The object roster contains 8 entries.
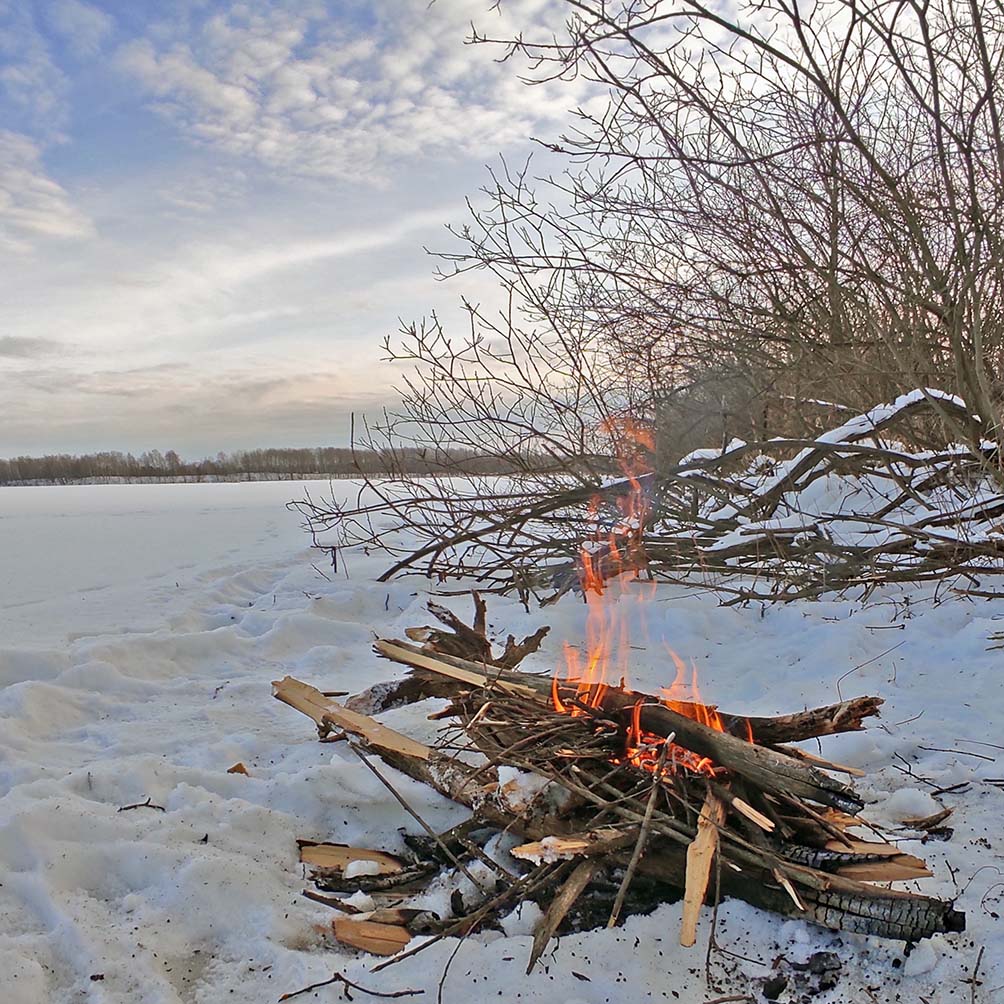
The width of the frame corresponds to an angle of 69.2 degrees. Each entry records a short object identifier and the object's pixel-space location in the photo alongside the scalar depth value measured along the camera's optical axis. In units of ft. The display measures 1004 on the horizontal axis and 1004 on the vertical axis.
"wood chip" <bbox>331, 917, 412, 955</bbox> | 7.65
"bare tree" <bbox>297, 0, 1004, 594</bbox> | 11.01
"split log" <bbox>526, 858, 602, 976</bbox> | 7.04
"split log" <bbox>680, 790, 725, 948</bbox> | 7.29
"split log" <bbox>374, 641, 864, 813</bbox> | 8.04
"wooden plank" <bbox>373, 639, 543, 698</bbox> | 10.79
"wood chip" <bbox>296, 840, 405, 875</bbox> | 9.25
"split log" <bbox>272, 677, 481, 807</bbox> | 9.96
